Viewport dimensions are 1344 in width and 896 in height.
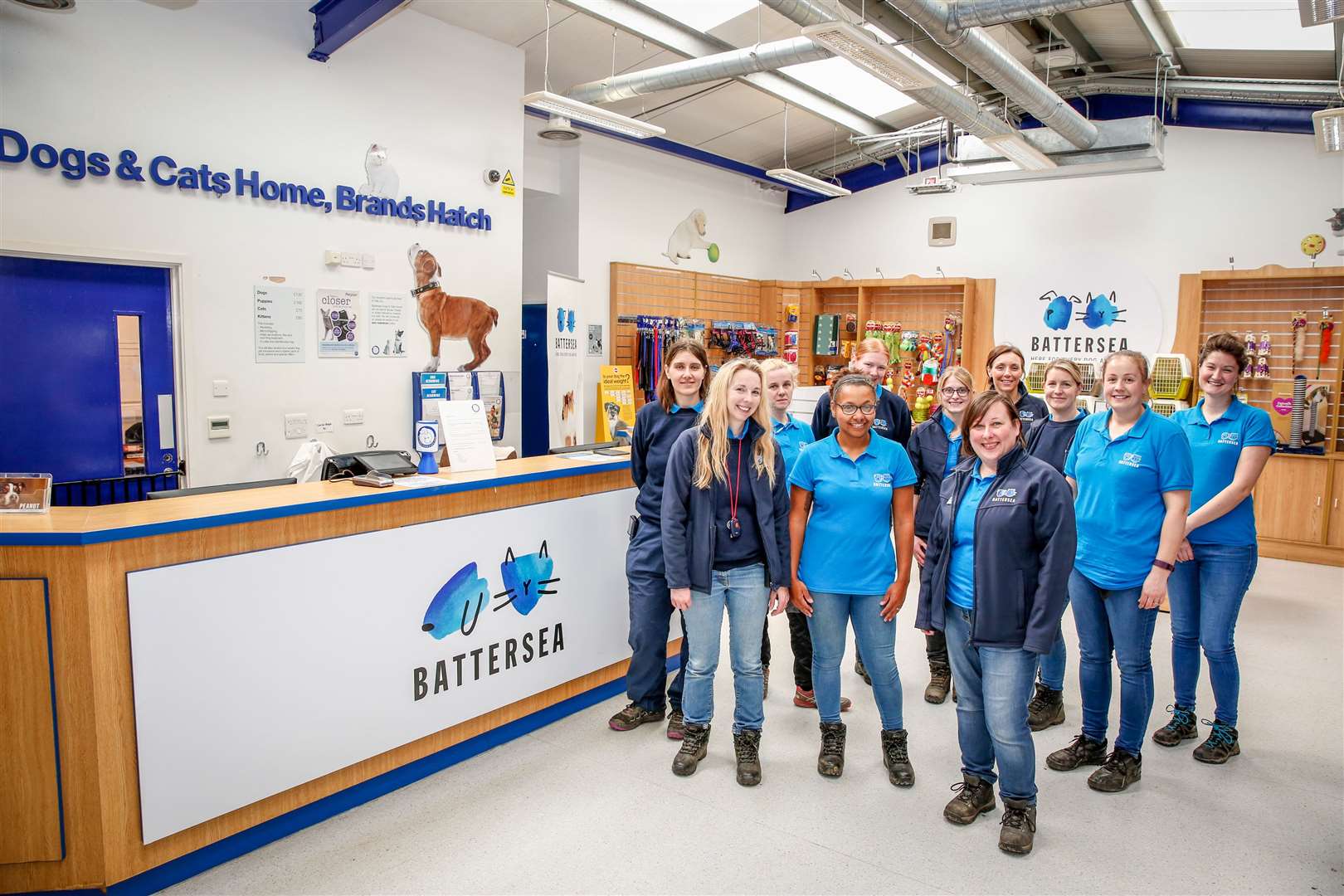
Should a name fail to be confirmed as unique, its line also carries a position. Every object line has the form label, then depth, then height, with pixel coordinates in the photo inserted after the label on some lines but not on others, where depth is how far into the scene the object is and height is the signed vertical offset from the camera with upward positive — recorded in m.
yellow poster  8.04 -0.29
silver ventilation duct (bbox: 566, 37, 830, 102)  5.73 +2.16
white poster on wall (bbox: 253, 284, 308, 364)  5.20 +0.27
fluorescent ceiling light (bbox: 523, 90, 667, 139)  5.38 +1.73
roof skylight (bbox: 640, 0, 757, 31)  5.98 +2.58
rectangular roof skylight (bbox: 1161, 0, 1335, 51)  5.62 +2.42
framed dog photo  2.51 -0.37
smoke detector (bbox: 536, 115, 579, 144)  6.88 +2.08
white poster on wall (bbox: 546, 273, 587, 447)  6.89 +0.08
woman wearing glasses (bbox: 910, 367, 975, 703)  3.80 -0.33
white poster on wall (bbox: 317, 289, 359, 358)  5.54 +0.30
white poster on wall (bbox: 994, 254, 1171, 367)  8.15 +0.61
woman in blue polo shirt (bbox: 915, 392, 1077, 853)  2.57 -0.66
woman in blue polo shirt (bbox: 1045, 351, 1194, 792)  3.03 -0.60
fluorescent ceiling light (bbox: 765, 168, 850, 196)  7.73 +1.78
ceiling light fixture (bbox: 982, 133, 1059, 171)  6.50 +1.76
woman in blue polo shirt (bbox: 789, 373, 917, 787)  3.06 -0.61
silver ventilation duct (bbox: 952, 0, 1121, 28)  4.53 +1.96
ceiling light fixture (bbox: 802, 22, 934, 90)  4.18 +1.68
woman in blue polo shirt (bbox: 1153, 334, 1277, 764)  3.34 -0.68
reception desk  2.36 -0.94
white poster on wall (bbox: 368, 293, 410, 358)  5.85 +0.31
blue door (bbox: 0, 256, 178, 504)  4.36 -0.04
